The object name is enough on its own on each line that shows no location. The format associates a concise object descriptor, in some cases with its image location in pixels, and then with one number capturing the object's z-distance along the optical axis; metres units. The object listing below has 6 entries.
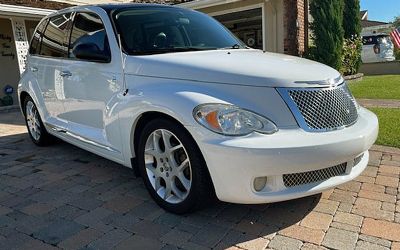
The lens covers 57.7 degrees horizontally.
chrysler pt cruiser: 2.49
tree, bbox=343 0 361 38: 14.48
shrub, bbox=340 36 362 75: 12.96
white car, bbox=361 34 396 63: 20.28
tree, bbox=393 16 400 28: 51.45
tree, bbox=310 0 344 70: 11.45
